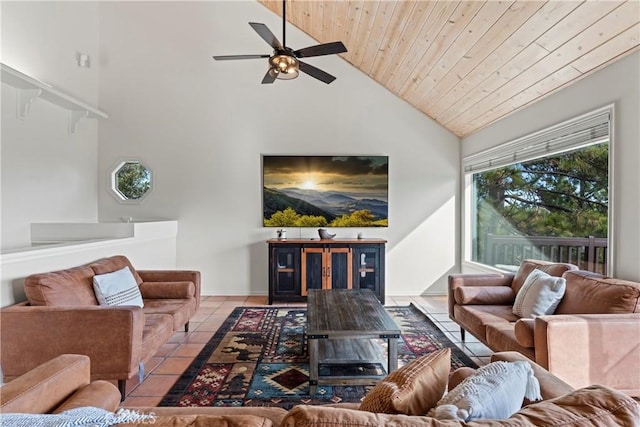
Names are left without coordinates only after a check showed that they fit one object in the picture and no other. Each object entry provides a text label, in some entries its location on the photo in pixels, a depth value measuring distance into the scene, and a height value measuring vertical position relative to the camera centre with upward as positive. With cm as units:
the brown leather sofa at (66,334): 220 -76
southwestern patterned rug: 235 -123
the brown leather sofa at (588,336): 205 -74
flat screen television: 510 +37
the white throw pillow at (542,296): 256 -61
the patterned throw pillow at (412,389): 95 -51
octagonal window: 508 +52
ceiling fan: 268 +132
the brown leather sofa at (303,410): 78 -52
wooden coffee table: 237 -82
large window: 291 +21
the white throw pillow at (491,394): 89 -51
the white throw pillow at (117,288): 271 -60
